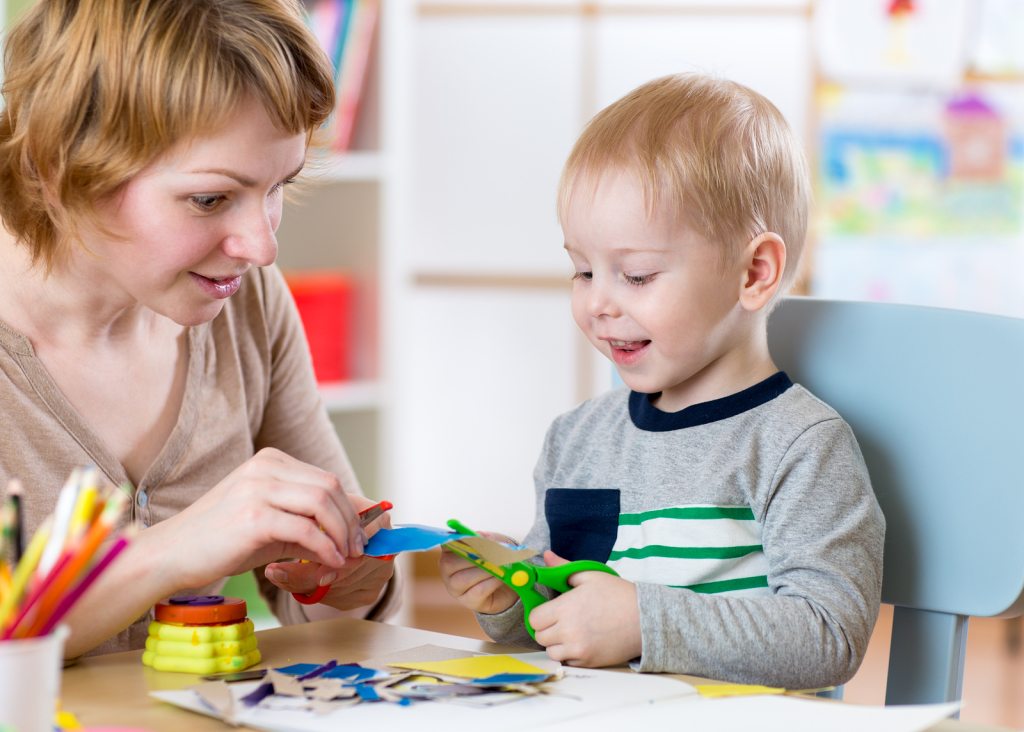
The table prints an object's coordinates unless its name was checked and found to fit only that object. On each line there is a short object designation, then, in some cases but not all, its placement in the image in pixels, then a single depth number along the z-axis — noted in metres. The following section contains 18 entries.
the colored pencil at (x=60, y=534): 1.07
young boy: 1.29
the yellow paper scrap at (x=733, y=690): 1.22
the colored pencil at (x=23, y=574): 1.06
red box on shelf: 2.59
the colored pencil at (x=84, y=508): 1.06
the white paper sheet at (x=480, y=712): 1.17
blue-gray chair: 1.35
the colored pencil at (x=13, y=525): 1.07
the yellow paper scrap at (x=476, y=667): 1.24
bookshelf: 2.72
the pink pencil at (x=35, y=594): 1.07
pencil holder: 1.06
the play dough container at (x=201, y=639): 1.25
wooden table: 1.19
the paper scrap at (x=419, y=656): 1.27
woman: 1.28
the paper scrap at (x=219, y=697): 1.18
